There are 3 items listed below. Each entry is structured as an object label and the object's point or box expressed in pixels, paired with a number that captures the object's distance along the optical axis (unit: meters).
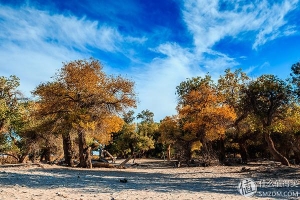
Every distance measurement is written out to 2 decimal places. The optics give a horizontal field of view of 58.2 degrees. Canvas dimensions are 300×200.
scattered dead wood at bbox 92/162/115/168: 30.96
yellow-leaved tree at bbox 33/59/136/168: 26.14
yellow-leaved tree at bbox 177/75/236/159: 34.03
